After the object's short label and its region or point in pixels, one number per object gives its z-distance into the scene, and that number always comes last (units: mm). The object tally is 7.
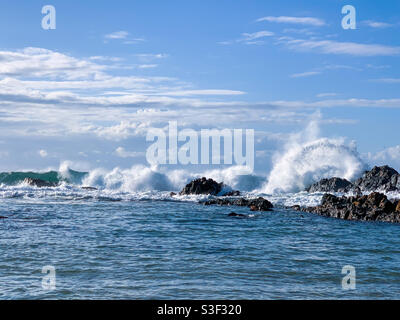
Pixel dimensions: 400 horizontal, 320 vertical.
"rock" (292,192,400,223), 28462
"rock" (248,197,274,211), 34284
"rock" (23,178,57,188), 61425
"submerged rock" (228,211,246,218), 30125
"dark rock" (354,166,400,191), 44625
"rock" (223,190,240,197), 47844
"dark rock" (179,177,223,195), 47409
